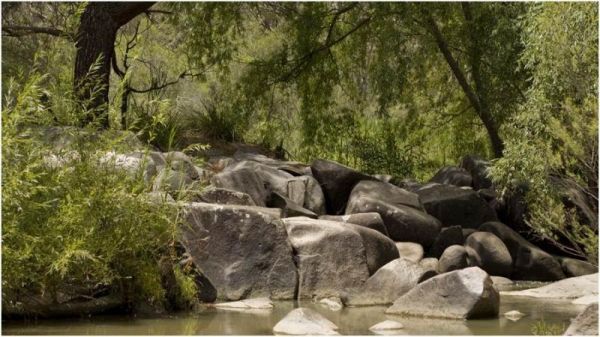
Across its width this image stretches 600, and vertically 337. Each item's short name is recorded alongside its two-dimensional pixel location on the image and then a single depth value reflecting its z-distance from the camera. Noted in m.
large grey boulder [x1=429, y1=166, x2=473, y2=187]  19.23
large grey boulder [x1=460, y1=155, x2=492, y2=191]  19.08
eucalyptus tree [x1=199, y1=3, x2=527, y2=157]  18.61
